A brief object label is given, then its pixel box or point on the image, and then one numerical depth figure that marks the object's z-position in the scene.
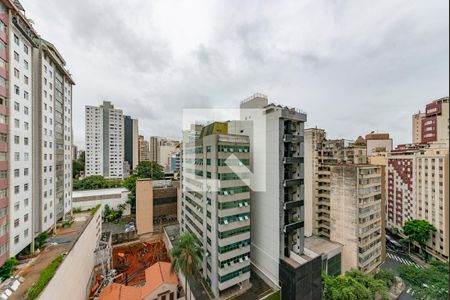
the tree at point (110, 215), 35.09
